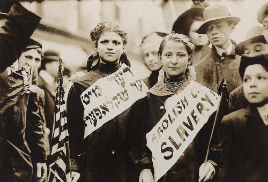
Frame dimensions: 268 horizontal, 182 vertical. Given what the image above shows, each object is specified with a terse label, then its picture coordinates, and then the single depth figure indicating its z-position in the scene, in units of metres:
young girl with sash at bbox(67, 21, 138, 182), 3.74
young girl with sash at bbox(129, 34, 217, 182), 3.71
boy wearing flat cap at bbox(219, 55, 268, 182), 3.75
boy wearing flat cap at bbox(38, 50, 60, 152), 4.10
